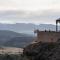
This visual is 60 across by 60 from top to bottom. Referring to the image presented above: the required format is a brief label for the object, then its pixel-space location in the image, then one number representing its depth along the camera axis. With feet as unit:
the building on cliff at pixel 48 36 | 242.37
